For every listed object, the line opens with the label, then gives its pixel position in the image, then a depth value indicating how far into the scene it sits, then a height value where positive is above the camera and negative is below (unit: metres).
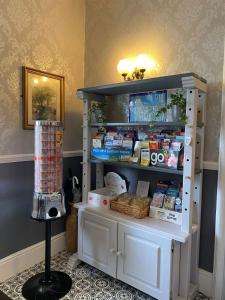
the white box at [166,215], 1.76 -0.59
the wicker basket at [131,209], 1.87 -0.59
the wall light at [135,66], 2.07 +0.61
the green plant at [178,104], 1.70 +0.23
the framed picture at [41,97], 2.10 +0.35
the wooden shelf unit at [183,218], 1.59 -0.64
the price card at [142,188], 2.13 -0.47
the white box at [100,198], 2.09 -0.55
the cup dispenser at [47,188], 1.79 -0.41
